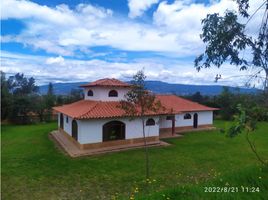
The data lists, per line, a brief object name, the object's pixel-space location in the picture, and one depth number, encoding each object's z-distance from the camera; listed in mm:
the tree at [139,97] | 12297
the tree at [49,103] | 35269
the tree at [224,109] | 34644
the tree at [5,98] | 30031
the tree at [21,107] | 31781
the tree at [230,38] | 5430
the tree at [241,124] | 4043
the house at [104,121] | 16984
